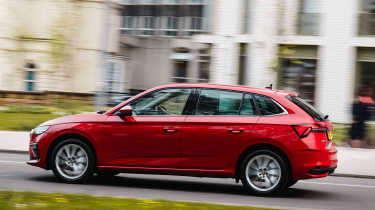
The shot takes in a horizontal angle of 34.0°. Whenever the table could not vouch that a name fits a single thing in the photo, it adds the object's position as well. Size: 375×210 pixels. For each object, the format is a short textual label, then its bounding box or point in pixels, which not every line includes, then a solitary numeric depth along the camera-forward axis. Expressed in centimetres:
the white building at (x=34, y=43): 3488
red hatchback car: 828
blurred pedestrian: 1537
